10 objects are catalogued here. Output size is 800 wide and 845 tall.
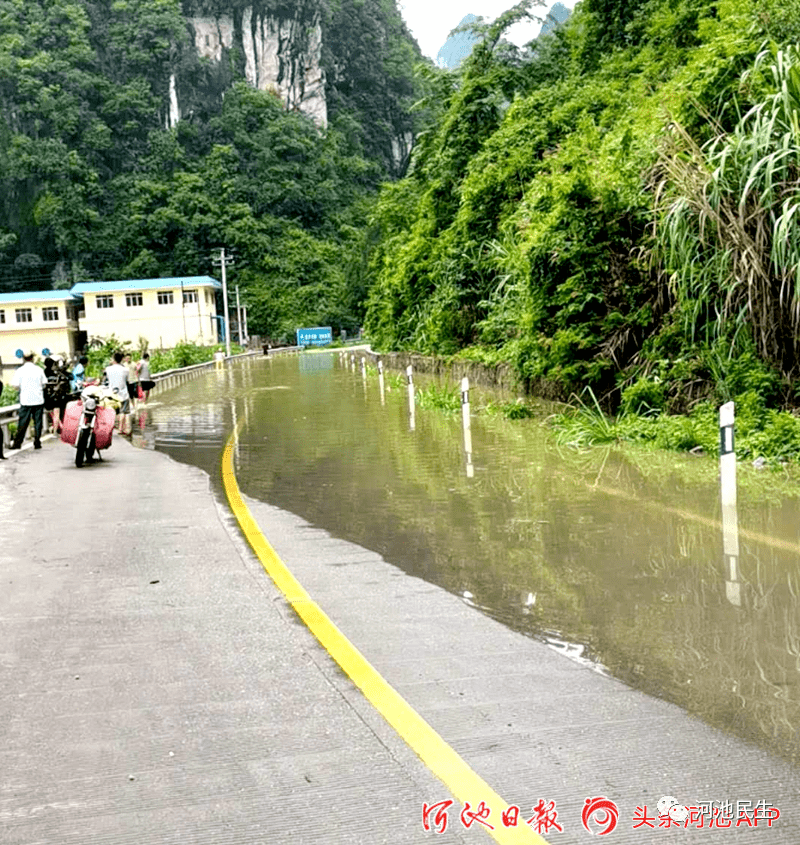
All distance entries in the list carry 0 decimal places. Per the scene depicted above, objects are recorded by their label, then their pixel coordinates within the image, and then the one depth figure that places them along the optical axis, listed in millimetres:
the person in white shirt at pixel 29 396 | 18047
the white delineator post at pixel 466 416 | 15460
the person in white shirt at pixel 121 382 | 20484
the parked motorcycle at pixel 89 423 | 15242
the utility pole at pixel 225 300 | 79438
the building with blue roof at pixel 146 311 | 93125
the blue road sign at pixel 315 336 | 107438
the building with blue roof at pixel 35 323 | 92250
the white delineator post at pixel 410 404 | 19788
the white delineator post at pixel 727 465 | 9266
